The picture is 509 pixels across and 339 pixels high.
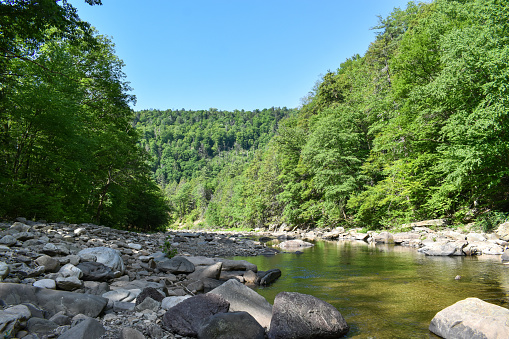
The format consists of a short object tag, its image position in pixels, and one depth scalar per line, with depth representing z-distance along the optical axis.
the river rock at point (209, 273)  8.30
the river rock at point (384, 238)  18.31
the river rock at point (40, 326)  3.29
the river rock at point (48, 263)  5.47
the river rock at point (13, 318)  3.01
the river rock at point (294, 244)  18.60
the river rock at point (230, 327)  4.11
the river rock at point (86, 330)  3.26
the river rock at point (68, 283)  4.95
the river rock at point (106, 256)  6.82
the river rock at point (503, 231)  12.40
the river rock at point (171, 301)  5.09
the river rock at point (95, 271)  6.02
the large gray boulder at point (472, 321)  3.98
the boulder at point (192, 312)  4.35
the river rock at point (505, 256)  9.84
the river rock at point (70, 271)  5.39
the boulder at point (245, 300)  5.22
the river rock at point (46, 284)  4.64
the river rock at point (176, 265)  8.56
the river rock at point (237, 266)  9.86
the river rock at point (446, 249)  11.89
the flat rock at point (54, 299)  3.87
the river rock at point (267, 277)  8.34
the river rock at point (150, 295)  5.16
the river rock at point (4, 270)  4.50
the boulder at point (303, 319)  4.55
